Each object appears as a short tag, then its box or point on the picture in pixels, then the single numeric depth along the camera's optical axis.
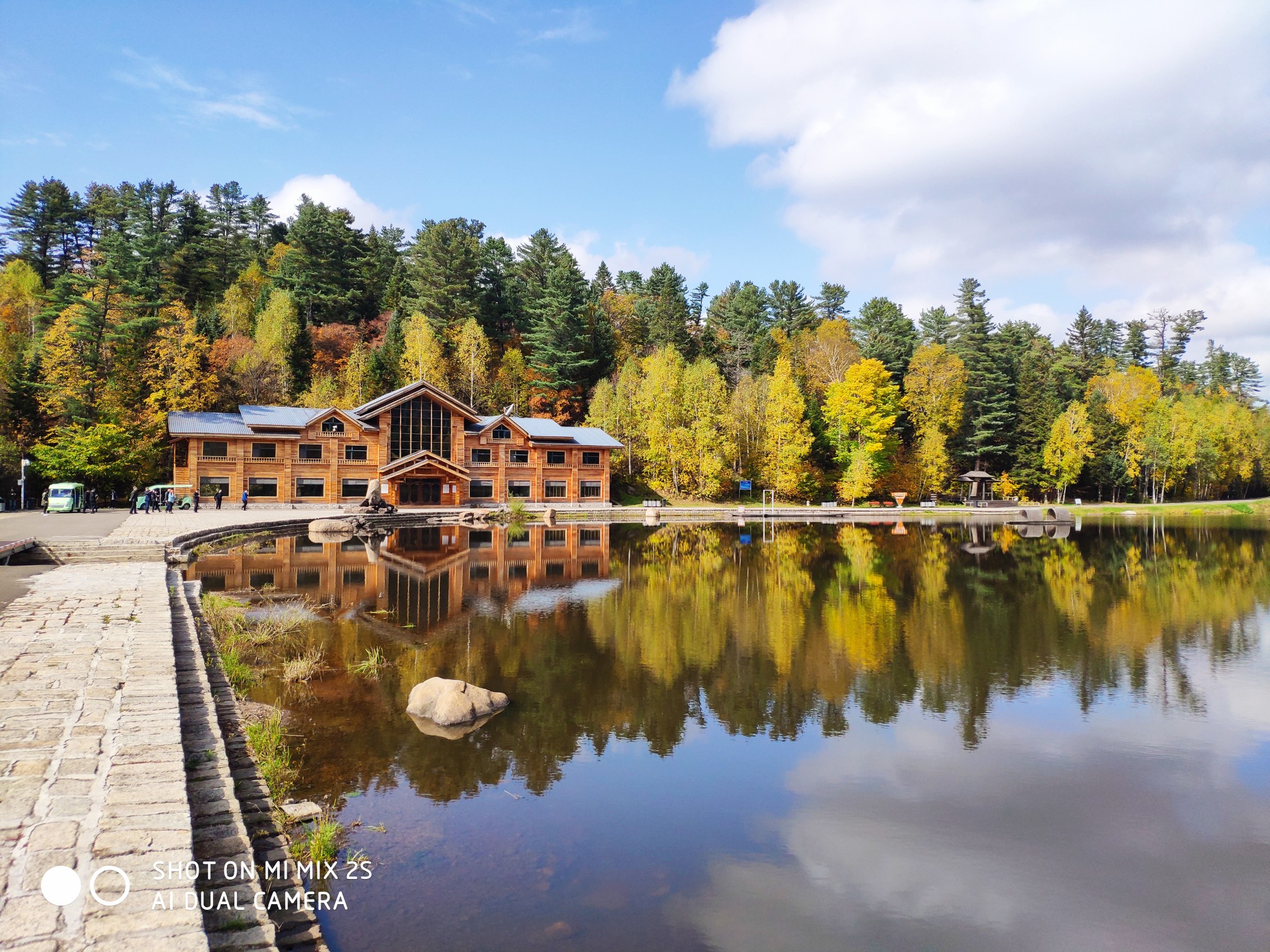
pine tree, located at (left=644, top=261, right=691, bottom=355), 69.31
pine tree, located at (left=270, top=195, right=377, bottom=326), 62.91
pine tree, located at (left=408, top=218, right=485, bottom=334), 62.41
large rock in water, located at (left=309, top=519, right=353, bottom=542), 34.41
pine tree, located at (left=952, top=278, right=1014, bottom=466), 65.94
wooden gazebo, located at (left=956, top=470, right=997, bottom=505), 60.47
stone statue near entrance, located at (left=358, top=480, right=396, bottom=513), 41.88
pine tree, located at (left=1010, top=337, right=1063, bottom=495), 65.38
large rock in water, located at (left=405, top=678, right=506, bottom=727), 10.36
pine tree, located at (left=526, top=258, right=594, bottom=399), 62.50
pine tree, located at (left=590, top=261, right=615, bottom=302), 82.81
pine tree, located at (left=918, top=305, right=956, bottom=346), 76.62
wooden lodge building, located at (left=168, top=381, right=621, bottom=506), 43.59
